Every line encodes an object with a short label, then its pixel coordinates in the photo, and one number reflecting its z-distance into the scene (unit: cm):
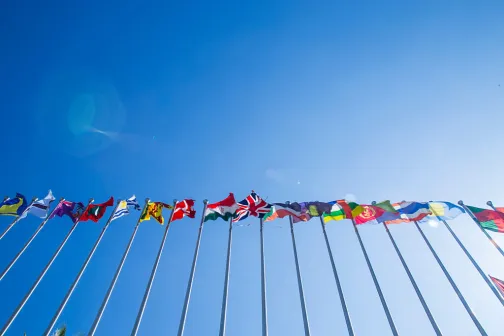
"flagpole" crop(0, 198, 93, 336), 1243
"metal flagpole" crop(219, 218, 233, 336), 1147
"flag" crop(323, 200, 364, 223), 1786
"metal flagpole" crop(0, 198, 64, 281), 1477
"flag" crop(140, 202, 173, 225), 1736
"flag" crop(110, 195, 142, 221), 1761
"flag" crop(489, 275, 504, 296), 1340
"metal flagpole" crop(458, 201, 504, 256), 1524
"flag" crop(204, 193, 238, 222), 1720
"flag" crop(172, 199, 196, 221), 1747
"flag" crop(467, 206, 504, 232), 1642
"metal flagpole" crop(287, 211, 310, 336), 1181
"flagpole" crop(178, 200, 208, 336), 1157
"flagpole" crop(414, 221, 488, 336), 1230
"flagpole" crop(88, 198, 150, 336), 1181
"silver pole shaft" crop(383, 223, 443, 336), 1238
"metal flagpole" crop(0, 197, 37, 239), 1671
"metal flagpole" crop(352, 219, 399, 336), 1205
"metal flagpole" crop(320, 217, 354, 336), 1181
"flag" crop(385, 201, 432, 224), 1728
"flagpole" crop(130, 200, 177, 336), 1149
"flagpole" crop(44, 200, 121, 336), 1202
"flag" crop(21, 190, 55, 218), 1833
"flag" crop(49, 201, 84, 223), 1819
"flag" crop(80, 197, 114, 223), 1814
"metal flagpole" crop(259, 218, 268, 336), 1153
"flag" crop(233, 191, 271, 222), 1764
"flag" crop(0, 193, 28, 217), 1808
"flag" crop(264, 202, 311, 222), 1789
